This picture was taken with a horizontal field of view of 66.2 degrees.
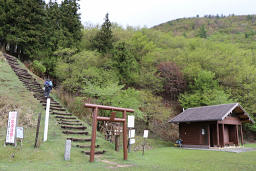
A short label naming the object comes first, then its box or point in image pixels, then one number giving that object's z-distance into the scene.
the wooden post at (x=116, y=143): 11.19
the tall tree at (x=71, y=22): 25.87
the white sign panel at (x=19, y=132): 8.41
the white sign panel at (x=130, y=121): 10.75
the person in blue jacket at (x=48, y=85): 13.47
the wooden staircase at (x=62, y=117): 10.64
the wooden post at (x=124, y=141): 8.88
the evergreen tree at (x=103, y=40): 28.77
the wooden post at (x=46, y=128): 9.64
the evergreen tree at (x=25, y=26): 21.36
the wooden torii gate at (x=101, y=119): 7.96
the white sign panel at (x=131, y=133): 11.12
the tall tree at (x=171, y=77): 28.06
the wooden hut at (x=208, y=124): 15.59
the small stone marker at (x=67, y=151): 7.99
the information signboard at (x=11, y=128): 8.63
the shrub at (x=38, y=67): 22.14
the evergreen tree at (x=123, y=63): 23.80
